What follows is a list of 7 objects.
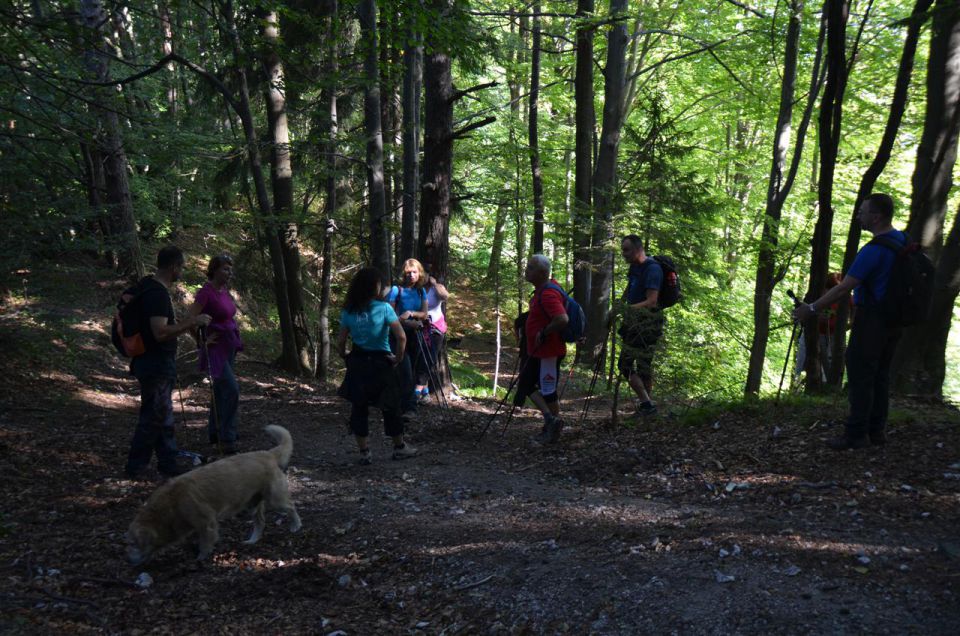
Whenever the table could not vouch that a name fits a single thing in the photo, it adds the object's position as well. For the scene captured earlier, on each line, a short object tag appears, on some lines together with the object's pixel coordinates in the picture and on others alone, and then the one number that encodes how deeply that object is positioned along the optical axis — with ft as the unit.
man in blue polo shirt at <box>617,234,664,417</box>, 21.98
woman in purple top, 20.21
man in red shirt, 22.56
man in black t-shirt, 17.78
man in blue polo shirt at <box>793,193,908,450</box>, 16.46
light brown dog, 13.33
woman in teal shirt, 20.62
